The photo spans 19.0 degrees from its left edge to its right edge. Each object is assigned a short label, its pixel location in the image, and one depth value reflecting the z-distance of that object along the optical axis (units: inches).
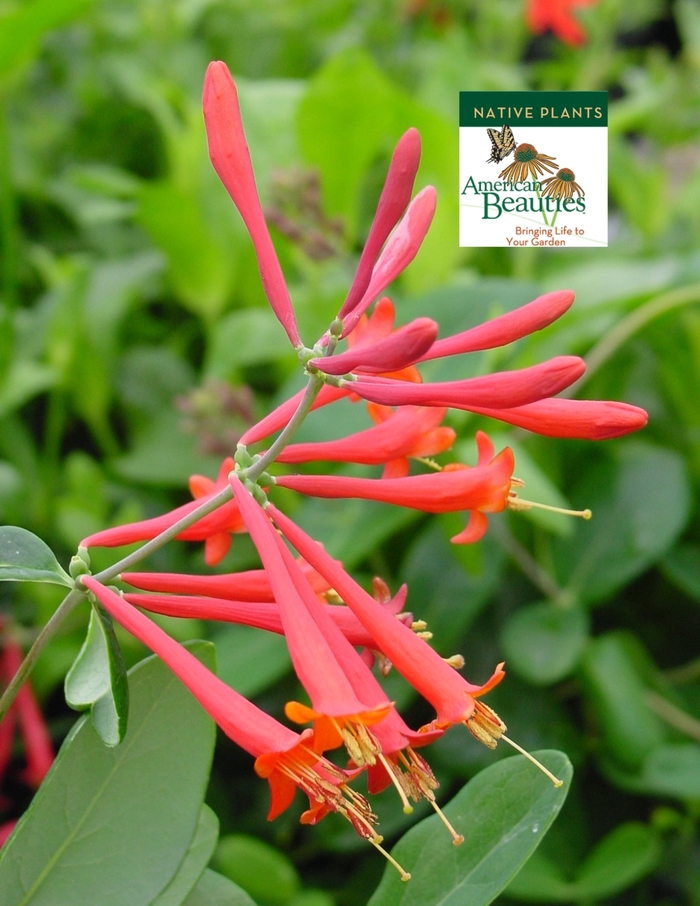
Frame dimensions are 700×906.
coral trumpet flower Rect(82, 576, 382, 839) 12.5
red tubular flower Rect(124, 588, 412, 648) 13.3
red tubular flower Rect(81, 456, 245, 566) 13.6
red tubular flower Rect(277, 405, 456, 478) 13.6
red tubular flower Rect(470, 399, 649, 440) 12.8
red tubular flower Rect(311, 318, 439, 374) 11.9
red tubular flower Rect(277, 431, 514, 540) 13.4
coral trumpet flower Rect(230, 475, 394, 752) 12.3
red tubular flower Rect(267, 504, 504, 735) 12.8
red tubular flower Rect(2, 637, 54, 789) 20.9
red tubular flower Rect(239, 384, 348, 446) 13.7
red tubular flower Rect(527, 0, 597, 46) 37.8
